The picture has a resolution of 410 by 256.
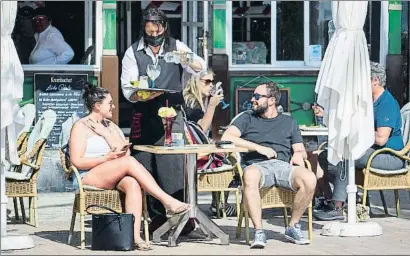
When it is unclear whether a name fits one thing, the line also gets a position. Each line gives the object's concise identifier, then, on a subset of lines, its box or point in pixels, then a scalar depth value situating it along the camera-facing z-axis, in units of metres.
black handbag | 18.11
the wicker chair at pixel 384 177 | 21.44
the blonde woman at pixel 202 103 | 22.56
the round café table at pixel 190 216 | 18.94
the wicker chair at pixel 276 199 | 19.12
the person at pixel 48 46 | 28.12
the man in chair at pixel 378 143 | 21.66
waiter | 19.70
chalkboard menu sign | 27.73
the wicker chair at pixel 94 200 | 18.52
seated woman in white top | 18.61
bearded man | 18.75
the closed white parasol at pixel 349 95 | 19.87
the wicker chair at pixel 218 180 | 21.48
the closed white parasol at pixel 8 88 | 18.20
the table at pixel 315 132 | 23.61
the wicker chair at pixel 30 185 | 21.17
